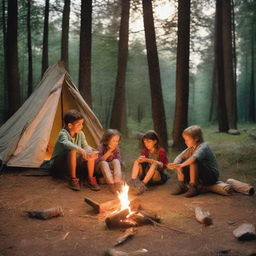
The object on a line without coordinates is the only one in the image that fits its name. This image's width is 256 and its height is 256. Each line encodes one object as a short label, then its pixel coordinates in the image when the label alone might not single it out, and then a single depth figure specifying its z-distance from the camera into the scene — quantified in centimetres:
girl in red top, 516
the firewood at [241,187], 496
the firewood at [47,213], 396
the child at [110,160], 516
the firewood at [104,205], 415
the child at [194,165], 482
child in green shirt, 525
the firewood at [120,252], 285
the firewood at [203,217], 371
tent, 637
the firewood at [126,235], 321
